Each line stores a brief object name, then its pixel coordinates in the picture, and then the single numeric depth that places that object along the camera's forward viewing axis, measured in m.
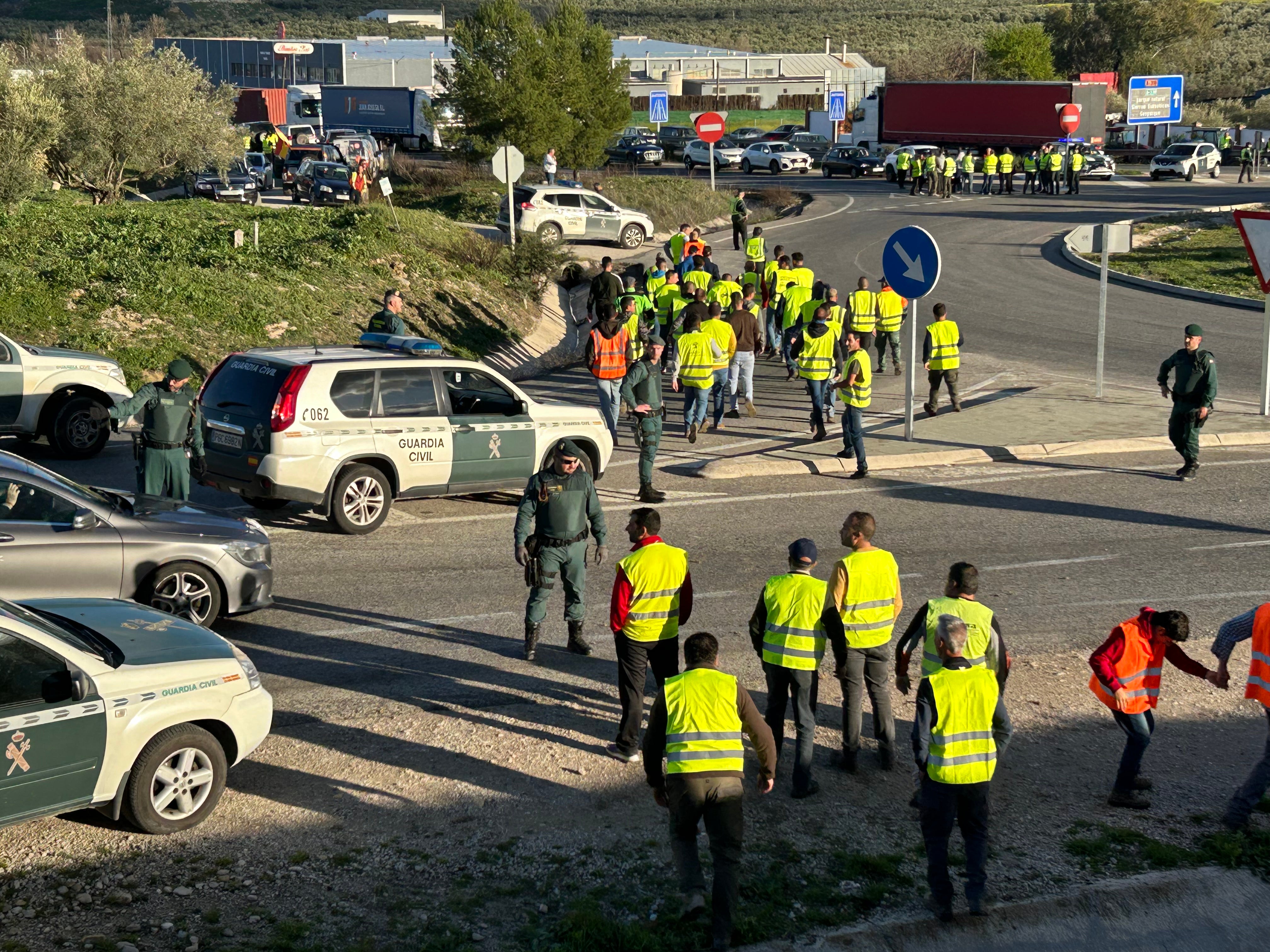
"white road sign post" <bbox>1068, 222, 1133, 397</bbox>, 18.89
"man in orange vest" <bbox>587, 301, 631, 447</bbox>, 17.19
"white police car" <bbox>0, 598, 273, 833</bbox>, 6.87
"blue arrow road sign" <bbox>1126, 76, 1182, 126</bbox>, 62.41
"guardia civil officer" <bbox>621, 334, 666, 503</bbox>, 14.99
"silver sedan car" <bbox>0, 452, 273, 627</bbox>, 9.79
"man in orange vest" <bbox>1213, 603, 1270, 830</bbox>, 7.61
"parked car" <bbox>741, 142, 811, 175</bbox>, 61.00
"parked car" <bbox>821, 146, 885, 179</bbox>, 59.78
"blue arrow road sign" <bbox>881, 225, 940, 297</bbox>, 16.22
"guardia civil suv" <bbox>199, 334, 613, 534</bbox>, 13.14
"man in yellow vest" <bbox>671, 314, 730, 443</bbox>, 17.23
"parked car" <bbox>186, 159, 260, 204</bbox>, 43.62
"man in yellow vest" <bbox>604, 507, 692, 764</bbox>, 8.24
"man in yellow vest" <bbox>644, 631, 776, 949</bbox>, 6.42
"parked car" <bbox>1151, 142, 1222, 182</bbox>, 57.25
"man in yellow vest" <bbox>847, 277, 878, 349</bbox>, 19.70
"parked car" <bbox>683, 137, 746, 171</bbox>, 59.69
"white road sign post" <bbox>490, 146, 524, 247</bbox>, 26.36
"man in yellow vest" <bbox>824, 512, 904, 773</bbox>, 8.22
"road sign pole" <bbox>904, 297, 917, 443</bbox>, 17.30
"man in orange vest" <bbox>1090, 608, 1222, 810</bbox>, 7.74
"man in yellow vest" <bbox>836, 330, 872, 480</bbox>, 15.46
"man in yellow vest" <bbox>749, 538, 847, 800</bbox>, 7.85
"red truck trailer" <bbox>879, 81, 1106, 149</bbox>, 55.50
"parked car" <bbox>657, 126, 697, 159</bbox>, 65.62
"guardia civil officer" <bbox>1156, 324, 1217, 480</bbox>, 14.95
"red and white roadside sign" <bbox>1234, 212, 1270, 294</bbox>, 16.97
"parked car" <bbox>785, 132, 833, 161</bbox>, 65.25
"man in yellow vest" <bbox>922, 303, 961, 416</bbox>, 18.45
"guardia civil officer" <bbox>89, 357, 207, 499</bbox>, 12.84
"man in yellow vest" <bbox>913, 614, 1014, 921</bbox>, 6.64
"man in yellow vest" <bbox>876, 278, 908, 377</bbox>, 21.09
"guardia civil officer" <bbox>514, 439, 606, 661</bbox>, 9.66
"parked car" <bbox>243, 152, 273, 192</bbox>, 49.94
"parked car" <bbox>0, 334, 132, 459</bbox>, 15.99
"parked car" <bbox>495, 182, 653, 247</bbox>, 36.00
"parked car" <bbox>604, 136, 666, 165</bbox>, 62.62
